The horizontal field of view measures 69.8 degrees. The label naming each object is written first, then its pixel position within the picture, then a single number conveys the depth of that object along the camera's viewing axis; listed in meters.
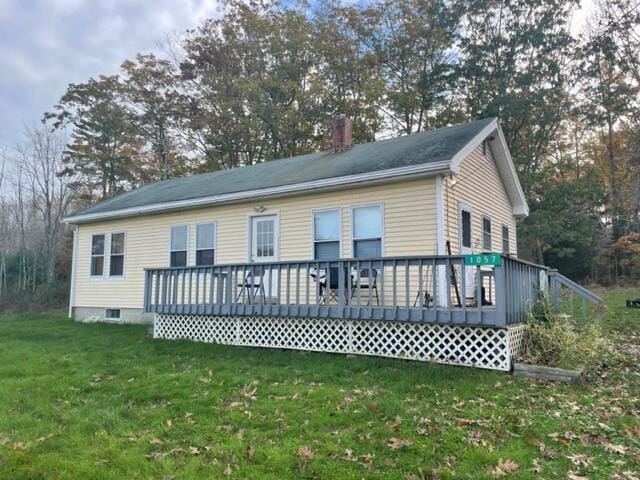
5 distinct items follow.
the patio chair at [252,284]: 8.22
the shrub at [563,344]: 6.16
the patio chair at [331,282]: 7.54
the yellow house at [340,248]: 6.84
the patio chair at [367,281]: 8.11
